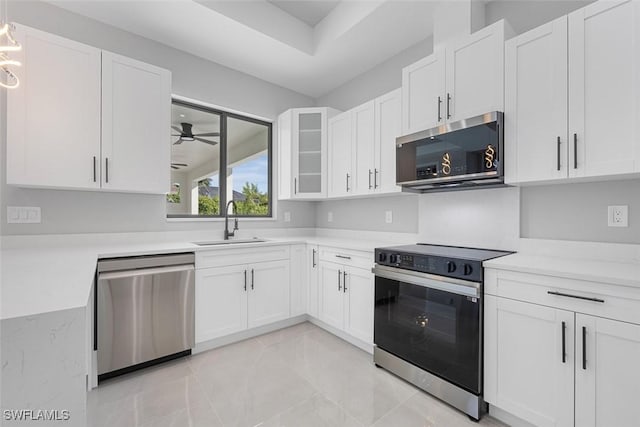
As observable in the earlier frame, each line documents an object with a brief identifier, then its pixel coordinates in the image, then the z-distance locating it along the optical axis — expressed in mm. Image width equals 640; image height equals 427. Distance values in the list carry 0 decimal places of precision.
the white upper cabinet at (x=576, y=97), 1448
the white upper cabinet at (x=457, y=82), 1922
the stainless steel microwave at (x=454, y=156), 1875
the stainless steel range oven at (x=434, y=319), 1706
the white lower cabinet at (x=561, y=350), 1260
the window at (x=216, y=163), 3133
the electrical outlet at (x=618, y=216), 1676
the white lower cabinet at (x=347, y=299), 2451
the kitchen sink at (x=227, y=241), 2997
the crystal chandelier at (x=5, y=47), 1238
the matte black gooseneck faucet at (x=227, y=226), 3188
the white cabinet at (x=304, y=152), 3439
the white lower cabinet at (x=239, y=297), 2484
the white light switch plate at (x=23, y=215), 2146
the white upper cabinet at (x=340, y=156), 3104
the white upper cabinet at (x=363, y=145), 2840
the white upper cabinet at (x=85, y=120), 1980
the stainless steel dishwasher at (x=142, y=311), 2002
